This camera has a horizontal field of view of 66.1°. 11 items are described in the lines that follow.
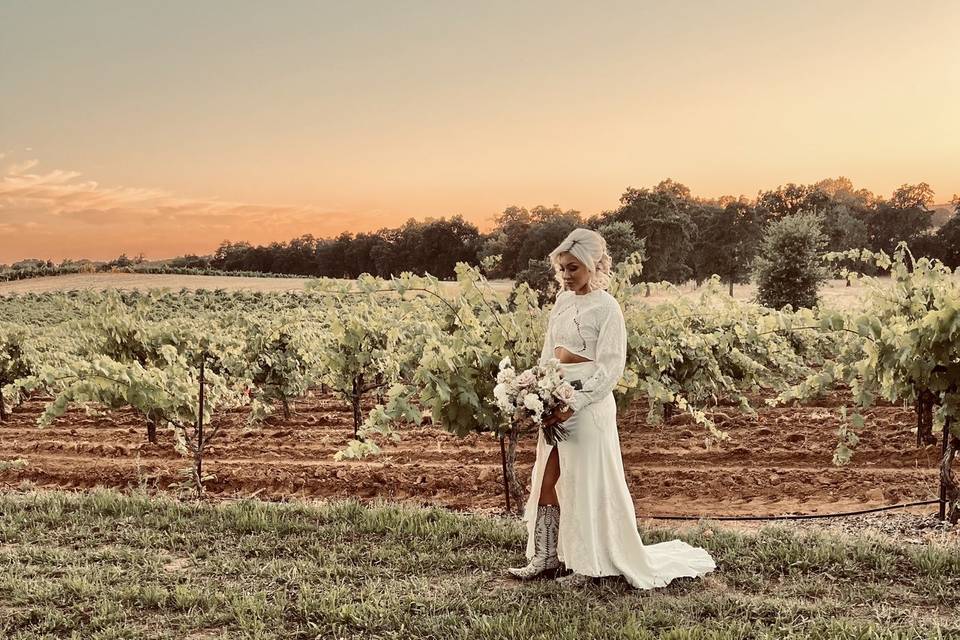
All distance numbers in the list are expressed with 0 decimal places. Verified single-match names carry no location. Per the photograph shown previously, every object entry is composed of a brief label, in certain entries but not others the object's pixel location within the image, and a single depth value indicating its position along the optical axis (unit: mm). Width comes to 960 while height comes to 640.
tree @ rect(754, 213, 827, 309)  29828
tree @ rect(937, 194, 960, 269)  48188
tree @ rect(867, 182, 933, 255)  58969
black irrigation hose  6209
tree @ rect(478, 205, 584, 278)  54594
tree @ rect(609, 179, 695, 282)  53719
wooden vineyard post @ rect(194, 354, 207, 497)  7437
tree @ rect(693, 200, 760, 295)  55938
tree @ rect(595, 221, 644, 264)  45062
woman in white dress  3711
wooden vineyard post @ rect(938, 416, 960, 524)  5770
